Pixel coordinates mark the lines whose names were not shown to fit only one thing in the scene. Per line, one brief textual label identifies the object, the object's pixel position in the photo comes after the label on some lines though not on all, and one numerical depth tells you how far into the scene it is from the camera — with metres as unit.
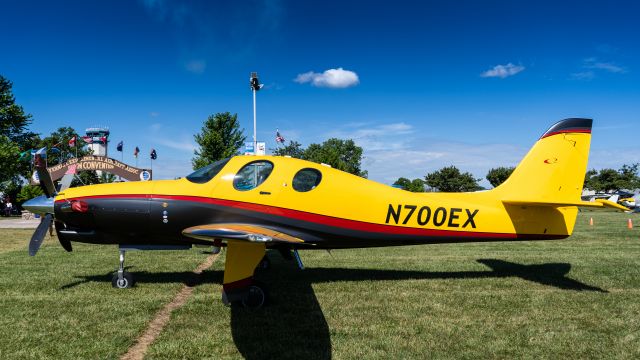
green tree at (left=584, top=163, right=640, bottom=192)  76.38
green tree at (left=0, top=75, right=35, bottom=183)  37.20
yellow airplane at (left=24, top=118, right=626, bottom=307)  7.25
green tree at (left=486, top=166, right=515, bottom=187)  88.88
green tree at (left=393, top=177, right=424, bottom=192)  107.95
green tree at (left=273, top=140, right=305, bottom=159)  106.14
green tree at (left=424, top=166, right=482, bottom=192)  96.44
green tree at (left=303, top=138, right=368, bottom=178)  110.49
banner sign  34.28
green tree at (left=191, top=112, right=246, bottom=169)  37.53
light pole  20.17
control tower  140.00
